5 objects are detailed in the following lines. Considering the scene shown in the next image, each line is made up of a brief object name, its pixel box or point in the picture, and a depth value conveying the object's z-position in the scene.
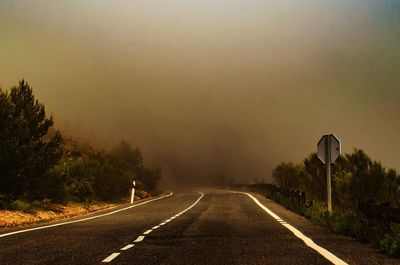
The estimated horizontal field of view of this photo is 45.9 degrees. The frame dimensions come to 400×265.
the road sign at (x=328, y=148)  18.12
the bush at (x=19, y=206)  20.05
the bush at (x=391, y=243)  8.92
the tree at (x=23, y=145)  20.59
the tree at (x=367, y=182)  24.53
